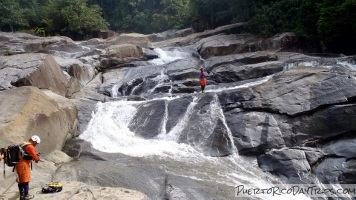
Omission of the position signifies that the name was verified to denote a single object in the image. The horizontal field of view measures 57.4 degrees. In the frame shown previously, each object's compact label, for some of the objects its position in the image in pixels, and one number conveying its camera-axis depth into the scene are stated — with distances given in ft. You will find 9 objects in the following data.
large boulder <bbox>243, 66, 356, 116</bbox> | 38.65
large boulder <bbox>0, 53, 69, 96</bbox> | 45.85
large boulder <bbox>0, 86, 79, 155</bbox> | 31.42
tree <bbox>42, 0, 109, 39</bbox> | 105.19
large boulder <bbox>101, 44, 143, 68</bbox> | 72.08
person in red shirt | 48.62
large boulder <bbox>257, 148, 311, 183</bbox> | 30.97
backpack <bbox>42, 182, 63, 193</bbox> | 23.71
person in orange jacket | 22.85
